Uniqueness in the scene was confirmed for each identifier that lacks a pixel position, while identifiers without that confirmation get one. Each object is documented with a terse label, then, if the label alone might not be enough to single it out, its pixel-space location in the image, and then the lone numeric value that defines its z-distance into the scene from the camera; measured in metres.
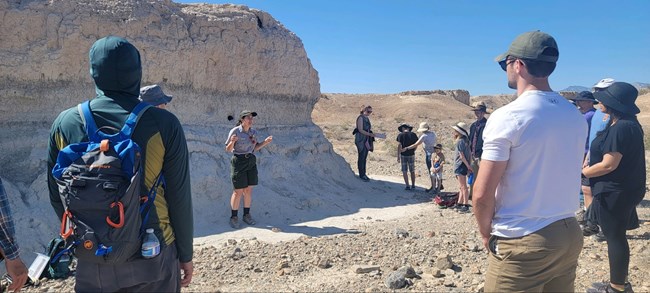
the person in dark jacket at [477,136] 8.34
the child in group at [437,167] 10.20
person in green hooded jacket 2.22
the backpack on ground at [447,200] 9.27
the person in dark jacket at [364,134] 11.45
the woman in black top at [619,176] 3.94
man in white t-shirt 2.45
